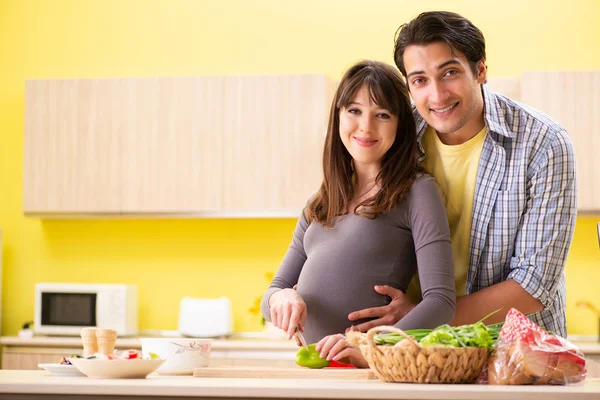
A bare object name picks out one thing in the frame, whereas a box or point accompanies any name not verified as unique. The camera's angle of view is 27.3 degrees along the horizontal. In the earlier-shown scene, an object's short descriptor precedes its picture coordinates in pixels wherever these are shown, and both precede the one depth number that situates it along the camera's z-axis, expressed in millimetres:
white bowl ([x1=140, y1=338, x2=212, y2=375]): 2387
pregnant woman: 2591
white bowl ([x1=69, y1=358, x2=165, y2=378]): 2189
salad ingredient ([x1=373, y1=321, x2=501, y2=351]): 2178
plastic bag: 2167
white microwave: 4801
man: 2697
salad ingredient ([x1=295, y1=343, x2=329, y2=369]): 2441
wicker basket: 2154
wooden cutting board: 2266
